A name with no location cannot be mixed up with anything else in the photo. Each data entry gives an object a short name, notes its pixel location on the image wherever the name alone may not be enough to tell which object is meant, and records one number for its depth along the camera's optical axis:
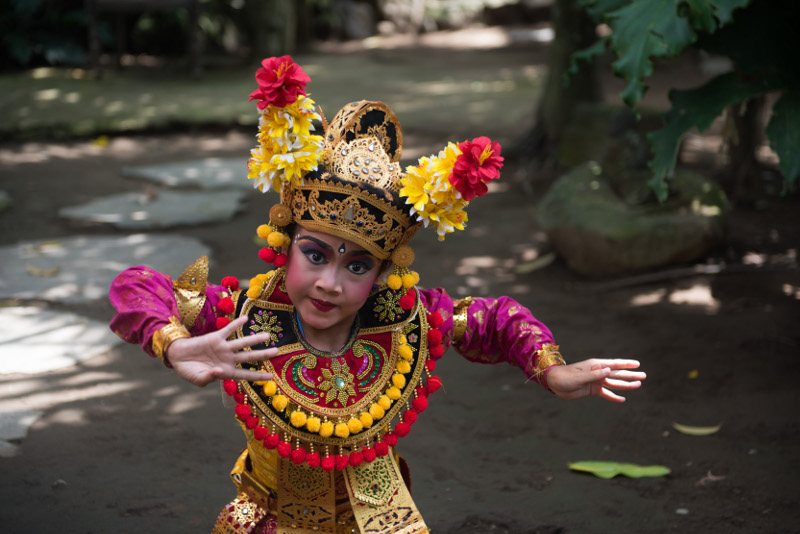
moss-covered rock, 5.63
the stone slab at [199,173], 7.95
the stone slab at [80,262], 5.28
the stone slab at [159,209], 6.77
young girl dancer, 2.26
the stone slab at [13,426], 3.60
